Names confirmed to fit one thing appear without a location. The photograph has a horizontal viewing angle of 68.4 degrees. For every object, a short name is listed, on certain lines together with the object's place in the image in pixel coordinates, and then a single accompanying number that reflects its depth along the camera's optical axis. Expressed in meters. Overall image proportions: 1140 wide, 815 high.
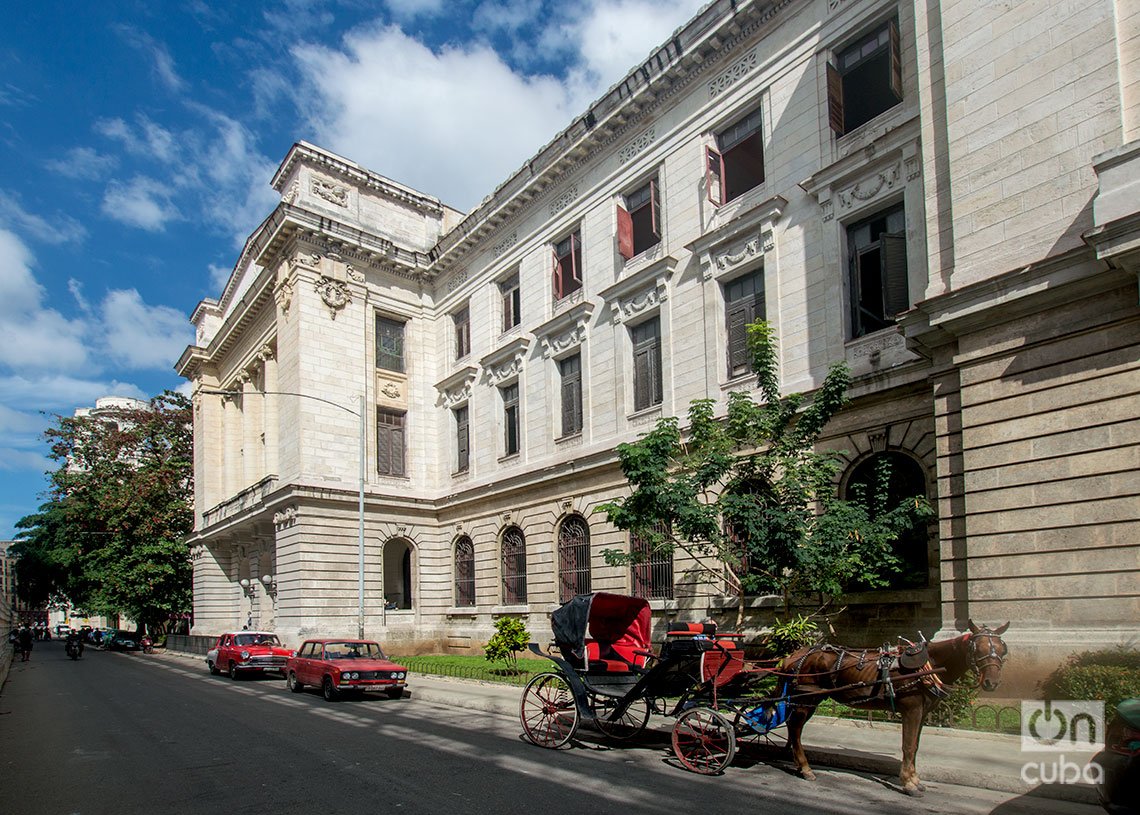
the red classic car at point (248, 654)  26.38
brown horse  8.28
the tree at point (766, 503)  14.92
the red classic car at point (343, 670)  18.89
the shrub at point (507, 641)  21.53
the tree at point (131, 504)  49.10
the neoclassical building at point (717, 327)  13.15
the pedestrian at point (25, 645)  45.06
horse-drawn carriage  8.74
